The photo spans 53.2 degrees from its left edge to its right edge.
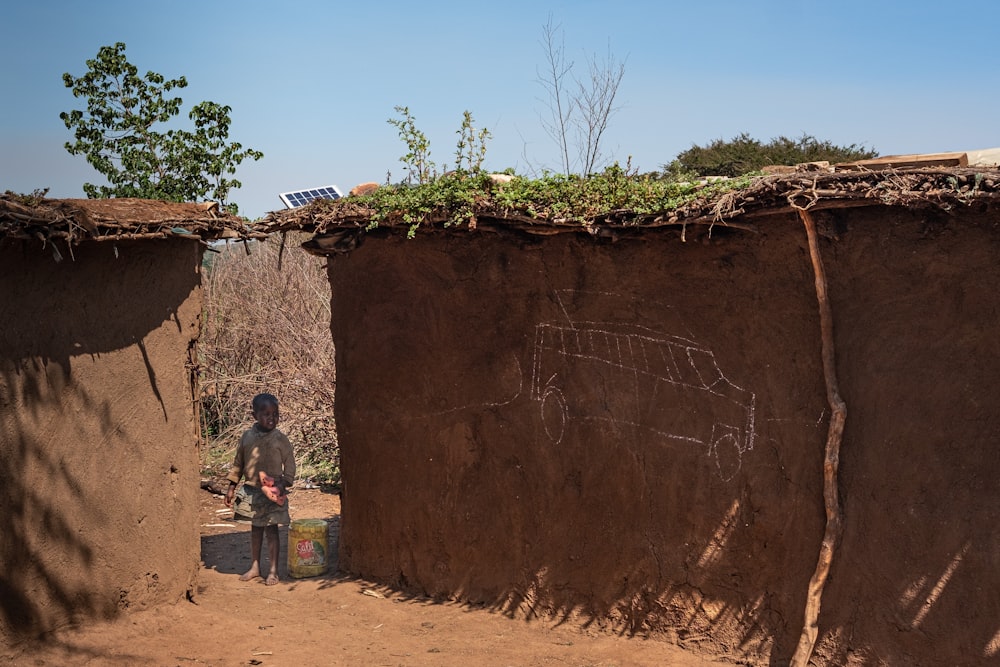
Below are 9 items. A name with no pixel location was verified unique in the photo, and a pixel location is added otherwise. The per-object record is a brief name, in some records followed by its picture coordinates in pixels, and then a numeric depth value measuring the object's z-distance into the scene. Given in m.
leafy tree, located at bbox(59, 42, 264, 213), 11.38
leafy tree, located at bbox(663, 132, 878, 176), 12.45
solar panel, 12.62
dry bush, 11.51
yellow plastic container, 7.43
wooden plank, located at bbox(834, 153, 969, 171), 5.03
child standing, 7.31
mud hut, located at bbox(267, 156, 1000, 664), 4.73
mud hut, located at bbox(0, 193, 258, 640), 5.52
